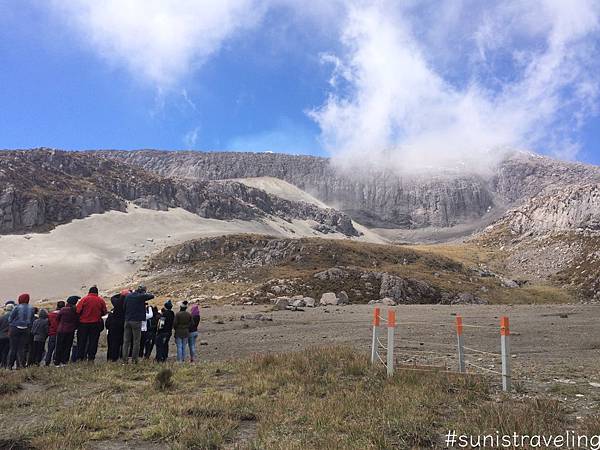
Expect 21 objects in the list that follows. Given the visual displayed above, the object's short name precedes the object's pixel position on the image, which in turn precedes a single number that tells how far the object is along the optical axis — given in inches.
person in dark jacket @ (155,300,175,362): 557.6
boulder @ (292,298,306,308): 1357.0
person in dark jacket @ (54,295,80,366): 522.9
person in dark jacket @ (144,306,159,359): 575.2
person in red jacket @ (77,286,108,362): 510.0
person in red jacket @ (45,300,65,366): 549.4
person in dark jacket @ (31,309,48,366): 544.1
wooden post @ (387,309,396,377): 366.0
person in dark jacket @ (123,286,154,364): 506.0
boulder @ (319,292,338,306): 1481.3
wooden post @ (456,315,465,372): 369.1
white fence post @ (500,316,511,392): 320.5
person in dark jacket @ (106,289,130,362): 530.0
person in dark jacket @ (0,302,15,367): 535.5
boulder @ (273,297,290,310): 1317.7
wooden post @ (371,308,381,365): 427.9
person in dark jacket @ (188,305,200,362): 575.1
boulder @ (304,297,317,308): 1399.1
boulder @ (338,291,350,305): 1516.7
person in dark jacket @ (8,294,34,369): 516.1
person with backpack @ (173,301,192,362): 562.9
